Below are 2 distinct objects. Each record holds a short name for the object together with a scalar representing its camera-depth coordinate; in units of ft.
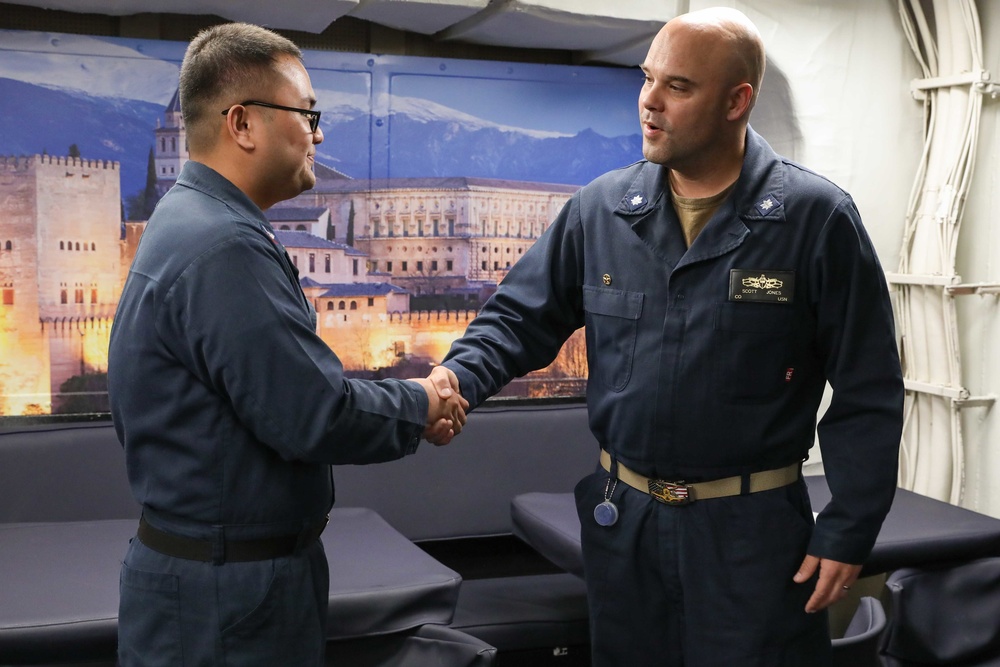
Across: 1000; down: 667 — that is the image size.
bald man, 6.46
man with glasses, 5.41
